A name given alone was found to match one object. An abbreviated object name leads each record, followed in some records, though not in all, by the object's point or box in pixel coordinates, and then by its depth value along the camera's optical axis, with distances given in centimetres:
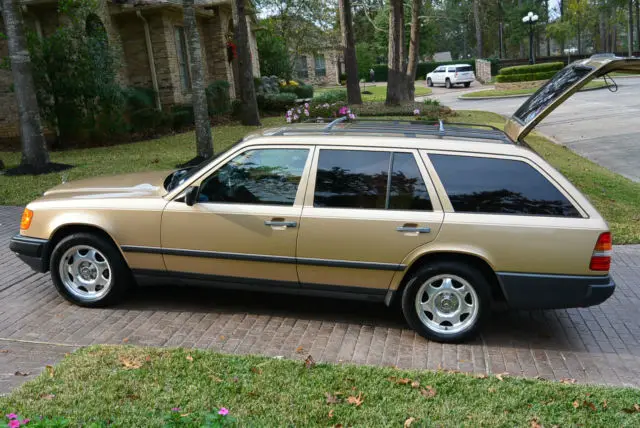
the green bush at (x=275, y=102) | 2517
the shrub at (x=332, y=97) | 2403
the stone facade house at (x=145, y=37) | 1753
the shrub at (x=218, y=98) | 2267
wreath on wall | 2605
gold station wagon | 478
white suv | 4775
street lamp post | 3953
